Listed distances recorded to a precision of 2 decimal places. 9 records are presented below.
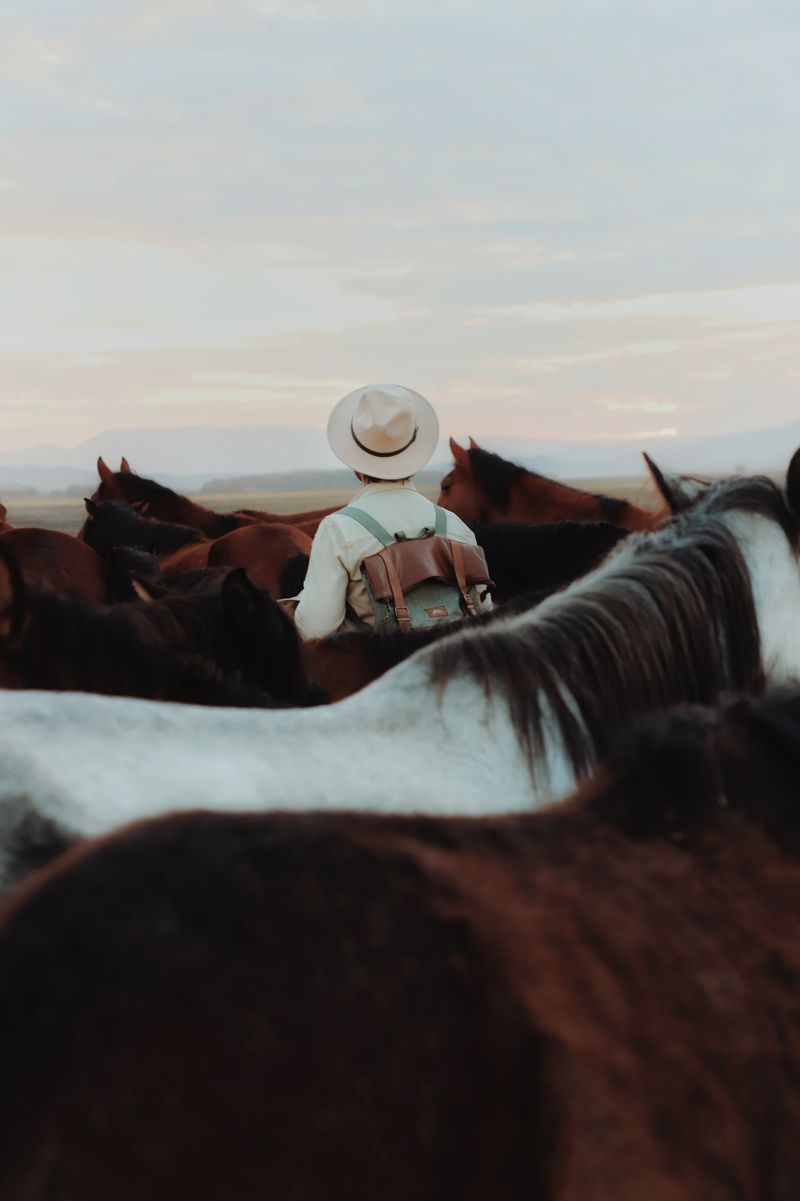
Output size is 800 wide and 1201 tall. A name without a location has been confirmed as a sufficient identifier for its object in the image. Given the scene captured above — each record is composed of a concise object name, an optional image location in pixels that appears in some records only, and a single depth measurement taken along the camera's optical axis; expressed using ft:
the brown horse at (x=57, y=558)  20.88
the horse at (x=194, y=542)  27.37
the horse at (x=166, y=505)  38.47
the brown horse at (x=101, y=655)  8.89
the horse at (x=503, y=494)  28.99
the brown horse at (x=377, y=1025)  3.35
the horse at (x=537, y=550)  20.49
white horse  5.89
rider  14.65
